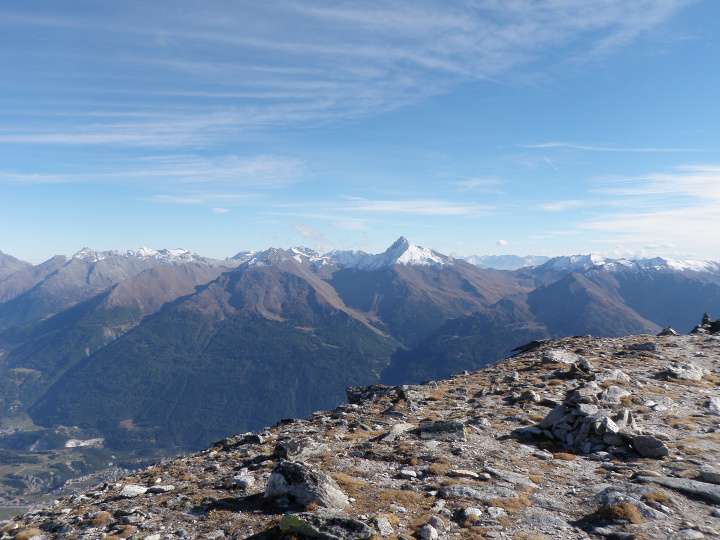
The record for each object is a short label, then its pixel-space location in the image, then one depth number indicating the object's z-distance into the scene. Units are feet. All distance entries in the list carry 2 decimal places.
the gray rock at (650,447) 61.11
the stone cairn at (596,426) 63.74
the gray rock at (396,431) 75.25
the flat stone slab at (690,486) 46.98
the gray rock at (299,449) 66.90
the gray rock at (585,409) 72.54
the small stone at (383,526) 40.32
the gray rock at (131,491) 57.85
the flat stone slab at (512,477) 55.11
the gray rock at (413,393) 107.45
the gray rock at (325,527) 37.76
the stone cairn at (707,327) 184.12
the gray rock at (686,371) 108.27
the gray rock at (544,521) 43.34
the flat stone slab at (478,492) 50.08
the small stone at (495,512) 45.32
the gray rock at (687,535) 38.24
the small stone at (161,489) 58.28
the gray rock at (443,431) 73.31
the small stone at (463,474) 56.54
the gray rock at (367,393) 118.99
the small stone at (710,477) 50.26
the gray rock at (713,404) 85.24
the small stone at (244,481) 56.70
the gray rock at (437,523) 41.65
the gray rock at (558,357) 133.90
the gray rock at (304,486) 47.21
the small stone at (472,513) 44.50
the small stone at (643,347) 145.79
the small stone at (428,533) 39.47
